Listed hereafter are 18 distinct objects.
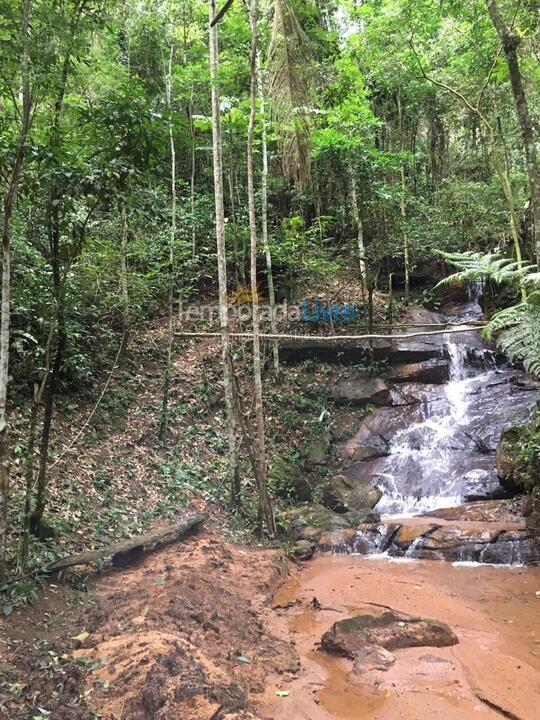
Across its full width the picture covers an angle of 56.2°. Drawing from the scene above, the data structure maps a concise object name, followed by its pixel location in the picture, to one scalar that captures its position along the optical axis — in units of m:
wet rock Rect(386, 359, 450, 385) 13.46
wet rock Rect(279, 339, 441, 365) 13.93
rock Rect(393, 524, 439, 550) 8.09
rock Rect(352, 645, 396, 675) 4.54
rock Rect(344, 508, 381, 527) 8.98
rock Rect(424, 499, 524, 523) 8.41
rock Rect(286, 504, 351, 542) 8.56
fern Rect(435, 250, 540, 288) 7.65
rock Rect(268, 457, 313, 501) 10.09
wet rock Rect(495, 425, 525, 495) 8.90
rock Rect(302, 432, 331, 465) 11.32
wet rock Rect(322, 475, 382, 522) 9.76
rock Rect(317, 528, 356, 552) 8.29
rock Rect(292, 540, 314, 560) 7.90
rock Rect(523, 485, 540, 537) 7.67
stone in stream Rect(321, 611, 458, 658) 4.90
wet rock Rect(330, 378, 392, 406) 13.00
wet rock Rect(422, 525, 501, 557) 7.68
